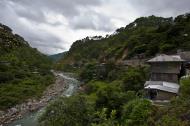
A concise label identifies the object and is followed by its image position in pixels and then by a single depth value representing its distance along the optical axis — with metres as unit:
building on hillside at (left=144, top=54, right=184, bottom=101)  11.45
